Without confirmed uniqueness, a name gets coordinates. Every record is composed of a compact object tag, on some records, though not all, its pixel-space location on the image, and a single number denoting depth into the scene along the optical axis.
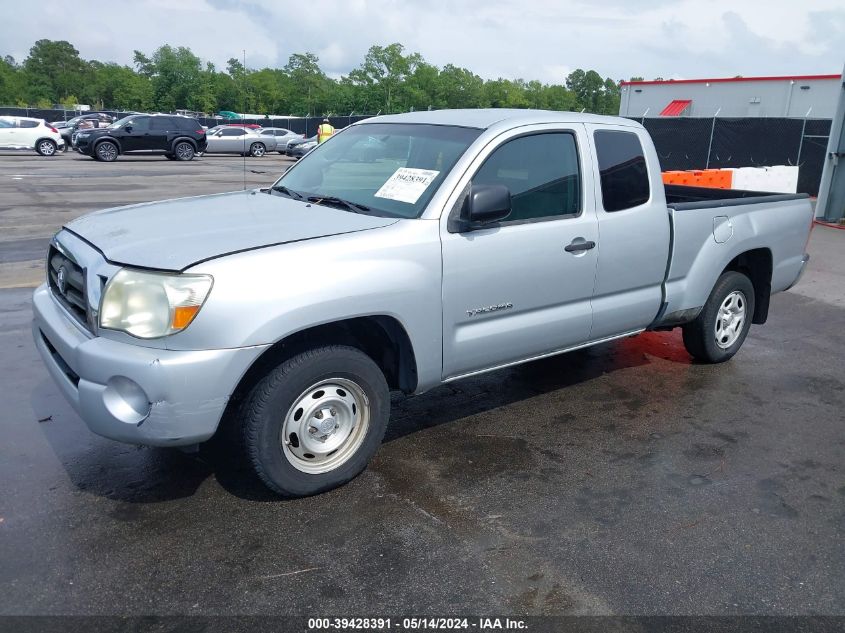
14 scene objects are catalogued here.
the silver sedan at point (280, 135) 38.22
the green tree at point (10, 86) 95.81
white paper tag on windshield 4.07
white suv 30.08
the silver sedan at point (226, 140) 35.91
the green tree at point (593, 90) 135.25
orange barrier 13.26
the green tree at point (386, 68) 85.89
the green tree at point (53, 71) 106.50
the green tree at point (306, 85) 96.56
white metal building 33.91
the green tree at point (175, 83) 97.00
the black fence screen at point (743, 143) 19.88
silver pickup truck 3.23
